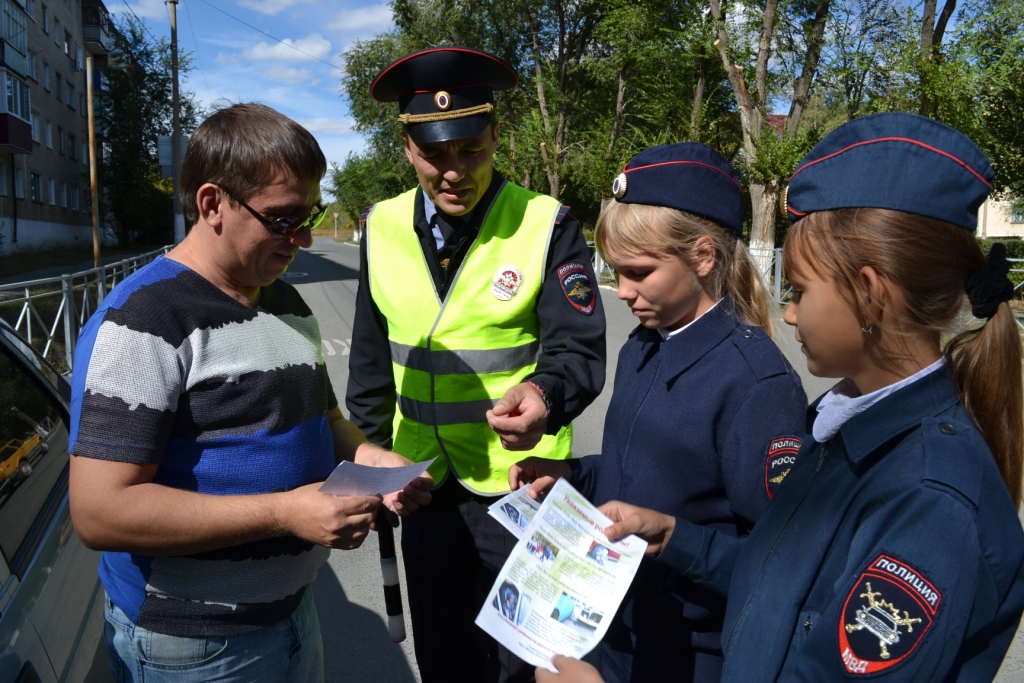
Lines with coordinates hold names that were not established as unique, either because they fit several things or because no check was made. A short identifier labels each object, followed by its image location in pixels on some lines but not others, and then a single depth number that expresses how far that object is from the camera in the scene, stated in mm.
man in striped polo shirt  1453
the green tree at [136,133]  37562
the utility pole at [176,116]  21516
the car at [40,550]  1685
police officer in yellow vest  2271
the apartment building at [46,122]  28047
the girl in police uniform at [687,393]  1664
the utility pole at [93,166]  13648
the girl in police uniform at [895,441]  987
